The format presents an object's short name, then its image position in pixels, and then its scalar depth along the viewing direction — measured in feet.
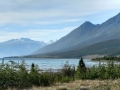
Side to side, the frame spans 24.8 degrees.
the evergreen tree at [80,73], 121.25
